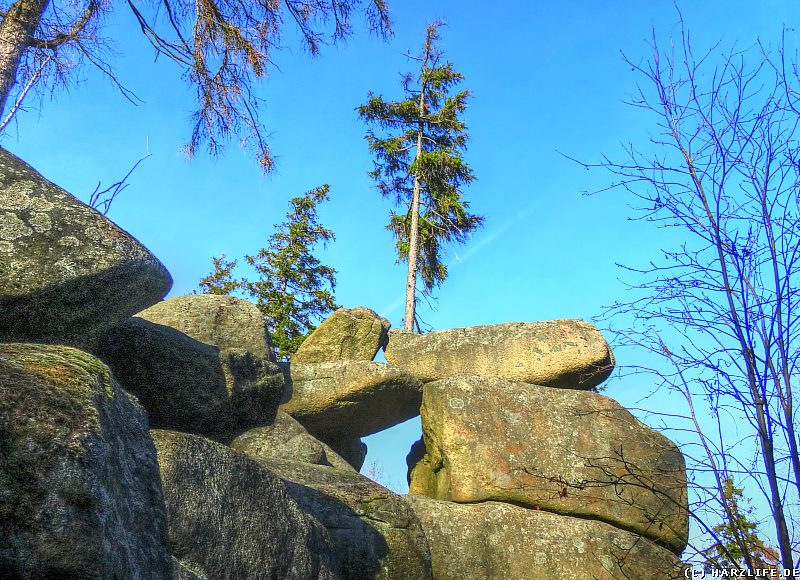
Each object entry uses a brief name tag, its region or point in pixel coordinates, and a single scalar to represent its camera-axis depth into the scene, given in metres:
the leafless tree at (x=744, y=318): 3.24
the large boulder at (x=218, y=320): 10.16
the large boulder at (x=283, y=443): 8.71
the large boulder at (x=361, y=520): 6.68
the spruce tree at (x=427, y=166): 21.92
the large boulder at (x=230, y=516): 4.16
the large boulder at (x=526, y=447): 9.39
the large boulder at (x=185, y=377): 6.99
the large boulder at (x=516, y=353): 11.70
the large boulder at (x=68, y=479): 1.99
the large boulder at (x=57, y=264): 4.63
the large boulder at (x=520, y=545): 8.70
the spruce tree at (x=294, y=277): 24.86
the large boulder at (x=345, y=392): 11.40
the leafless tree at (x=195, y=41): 8.65
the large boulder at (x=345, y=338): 12.97
